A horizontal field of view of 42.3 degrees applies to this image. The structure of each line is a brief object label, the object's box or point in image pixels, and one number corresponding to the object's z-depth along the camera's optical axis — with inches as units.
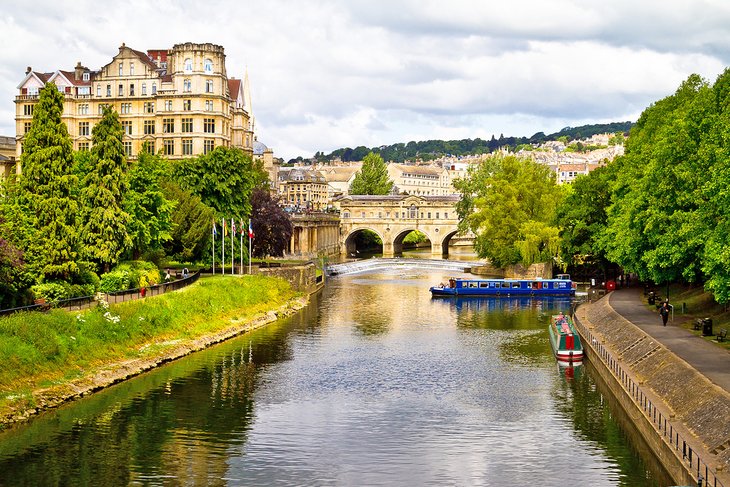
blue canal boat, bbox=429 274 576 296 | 3814.0
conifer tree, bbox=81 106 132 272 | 2369.3
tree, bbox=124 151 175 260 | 2618.1
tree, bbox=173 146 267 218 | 3447.3
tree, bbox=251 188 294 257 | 3880.4
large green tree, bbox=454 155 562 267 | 4192.9
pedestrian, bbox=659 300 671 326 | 2112.5
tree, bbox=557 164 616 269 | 3580.2
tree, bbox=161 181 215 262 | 3134.8
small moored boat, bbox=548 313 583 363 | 2129.7
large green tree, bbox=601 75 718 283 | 2033.7
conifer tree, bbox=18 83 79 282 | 2071.9
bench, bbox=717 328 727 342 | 1829.5
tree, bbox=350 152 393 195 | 7859.3
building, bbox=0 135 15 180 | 3494.1
